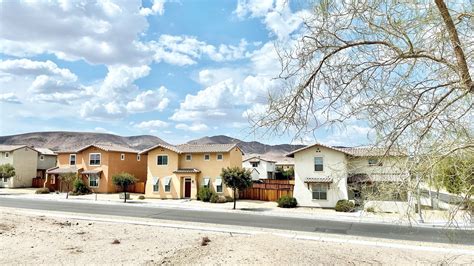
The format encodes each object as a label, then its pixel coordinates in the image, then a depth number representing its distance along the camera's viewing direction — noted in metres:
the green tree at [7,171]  46.69
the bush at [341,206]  27.17
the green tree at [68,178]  40.88
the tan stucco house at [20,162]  51.53
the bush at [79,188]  40.84
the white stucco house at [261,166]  54.88
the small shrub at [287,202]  30.53
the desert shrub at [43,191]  42.53
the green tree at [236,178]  30.75
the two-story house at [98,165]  42.31
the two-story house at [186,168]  36.56
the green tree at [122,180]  35.66
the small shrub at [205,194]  34.44
